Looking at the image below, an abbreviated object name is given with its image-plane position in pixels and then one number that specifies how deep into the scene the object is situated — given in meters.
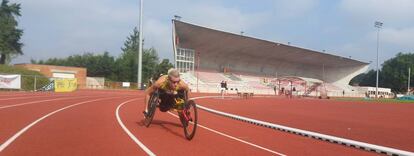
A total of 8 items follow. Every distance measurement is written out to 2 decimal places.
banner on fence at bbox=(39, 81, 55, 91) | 41.28
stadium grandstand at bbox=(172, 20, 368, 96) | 72.25
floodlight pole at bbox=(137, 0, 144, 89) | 53.12
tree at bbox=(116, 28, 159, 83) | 78.06
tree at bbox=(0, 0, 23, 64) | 67.31
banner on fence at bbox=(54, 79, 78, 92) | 41.72
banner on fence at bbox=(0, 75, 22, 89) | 35.94
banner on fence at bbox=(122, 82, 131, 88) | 62.16
